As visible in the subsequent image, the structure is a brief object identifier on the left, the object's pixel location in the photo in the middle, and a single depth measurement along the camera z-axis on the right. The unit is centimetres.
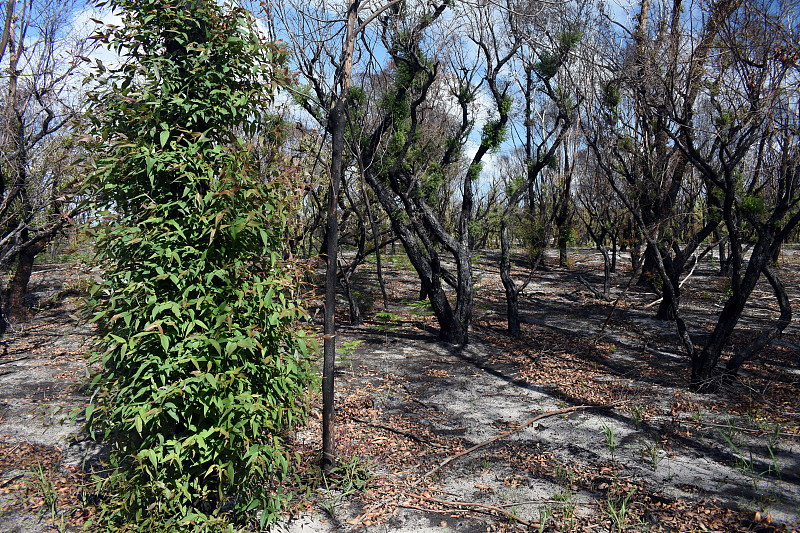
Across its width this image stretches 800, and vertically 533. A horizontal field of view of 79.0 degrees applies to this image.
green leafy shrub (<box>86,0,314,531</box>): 318
